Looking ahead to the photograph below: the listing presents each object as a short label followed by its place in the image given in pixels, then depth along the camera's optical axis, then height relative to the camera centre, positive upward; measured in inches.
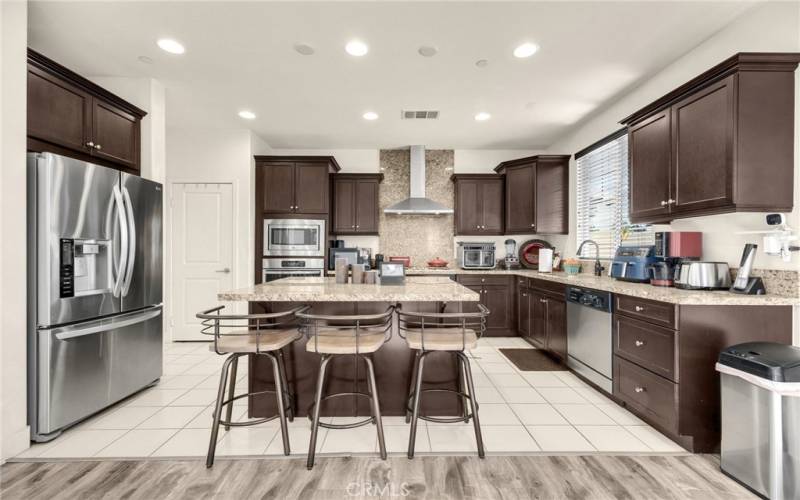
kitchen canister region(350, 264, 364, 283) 108.9 -7.9
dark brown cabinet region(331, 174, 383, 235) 202.7 +27.2
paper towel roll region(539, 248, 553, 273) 180.9 -4.5
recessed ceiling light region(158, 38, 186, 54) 103.4 +62.4
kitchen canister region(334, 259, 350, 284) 110.6 -6.5
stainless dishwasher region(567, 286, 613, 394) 110.5 -29.3
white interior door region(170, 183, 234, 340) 177.6 +0.8
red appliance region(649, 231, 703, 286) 101.8 -0.9
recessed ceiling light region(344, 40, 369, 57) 103.7 +62.0
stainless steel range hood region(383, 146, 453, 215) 197.6 +29.0
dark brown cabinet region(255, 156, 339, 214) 187.6 +34.5
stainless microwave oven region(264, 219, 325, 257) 184.2 +5.8
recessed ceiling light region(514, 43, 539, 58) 104.3 +61.9
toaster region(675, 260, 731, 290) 91.4 -6.5
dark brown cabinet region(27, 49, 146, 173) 89.4 +38.5
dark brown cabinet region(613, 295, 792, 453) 81.1 -24.6
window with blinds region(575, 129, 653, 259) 143.9 +24.6
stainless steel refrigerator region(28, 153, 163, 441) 84.0 -10.6
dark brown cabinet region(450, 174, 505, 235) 205.5 +27.7
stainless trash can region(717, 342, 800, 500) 63.2 -32.2
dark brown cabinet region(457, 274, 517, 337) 190.4 -26.3
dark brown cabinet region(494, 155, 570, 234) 190.1 +31.8
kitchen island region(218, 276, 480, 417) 96.3 -34.4
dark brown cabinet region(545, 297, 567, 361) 140.3 -32.0
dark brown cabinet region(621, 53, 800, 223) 81.1 +28.6
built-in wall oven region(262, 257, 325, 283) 182.9 -9.7
